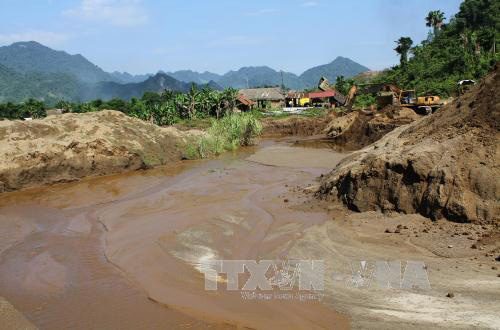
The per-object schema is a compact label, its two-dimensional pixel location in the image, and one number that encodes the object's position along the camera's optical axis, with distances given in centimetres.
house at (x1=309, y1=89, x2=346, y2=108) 6788
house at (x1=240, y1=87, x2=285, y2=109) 7631
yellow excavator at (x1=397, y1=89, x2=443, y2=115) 3250
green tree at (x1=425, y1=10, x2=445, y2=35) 7794
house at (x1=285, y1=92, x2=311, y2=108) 7600
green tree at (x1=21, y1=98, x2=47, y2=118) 7475
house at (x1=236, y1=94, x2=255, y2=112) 6725
